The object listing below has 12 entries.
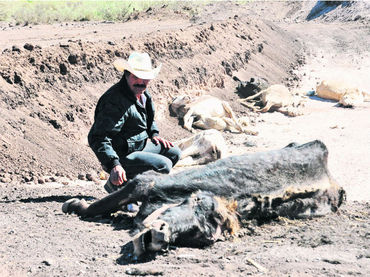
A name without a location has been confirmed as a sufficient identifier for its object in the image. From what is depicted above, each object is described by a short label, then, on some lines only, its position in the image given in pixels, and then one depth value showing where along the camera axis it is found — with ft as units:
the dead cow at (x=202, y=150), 34.35
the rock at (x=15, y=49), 34.76
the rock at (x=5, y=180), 26.99
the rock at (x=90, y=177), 29.92
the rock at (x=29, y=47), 35.47
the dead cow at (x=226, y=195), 17.62
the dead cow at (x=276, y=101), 49.90
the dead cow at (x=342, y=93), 53.16
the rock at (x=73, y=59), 37.06
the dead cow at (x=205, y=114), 42.60
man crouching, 21.16
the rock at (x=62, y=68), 36.19
